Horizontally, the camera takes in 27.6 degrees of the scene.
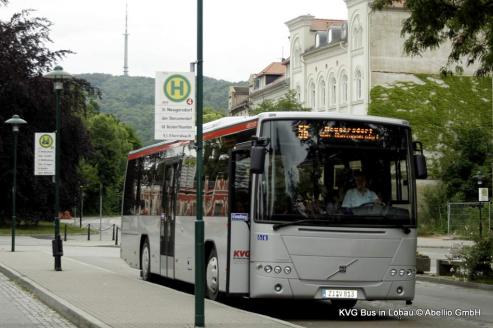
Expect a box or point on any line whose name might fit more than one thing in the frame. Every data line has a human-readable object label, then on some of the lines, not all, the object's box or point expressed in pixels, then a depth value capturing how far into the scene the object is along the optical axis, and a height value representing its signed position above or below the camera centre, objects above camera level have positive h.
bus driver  14.77 +0.26
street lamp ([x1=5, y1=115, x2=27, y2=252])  37.35 +3.10
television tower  166.25 +26.17
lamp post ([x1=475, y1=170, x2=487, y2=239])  43.97 +1.64
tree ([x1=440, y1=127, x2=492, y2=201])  60.75 +3.15
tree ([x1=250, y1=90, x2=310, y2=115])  75.84 +8.13
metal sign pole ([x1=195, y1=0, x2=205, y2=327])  12.23 -0.18
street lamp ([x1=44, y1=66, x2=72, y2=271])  25.81 +2.57
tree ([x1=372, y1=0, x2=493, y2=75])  19.00 +3.70
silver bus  14.66 +0.05
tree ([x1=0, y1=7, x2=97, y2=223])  61.22 +6.39
